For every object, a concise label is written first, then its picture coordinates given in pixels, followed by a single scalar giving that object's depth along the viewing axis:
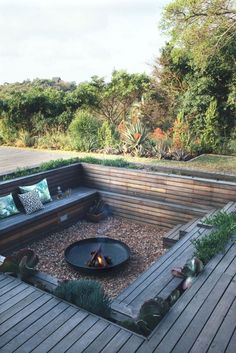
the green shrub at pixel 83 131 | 8.96
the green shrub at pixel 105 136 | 8.56
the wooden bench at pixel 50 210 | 4.32
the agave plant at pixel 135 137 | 7.92
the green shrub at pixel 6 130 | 11.71
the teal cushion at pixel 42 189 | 4.93
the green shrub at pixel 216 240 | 2.94
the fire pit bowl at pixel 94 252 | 3.74
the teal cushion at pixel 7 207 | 4.48
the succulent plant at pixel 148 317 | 2.01
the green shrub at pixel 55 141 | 9.46
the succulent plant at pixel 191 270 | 2.60
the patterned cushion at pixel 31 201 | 4.69
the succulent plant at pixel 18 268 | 2.85
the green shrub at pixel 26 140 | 10.52
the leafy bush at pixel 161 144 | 7.43
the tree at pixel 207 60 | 8.89
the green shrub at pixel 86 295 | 2.27
